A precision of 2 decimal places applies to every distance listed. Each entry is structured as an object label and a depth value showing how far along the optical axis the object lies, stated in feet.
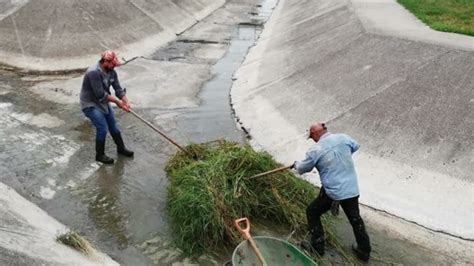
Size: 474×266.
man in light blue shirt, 22.30
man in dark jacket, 29.81
